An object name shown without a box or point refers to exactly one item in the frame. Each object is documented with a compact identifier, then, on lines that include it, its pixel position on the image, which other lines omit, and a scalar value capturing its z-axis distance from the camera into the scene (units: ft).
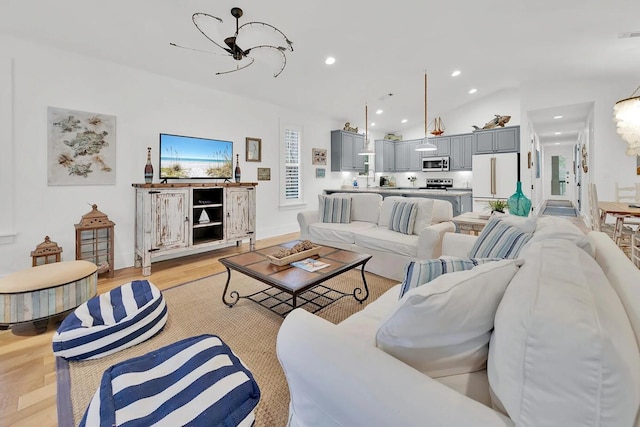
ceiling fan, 7.82
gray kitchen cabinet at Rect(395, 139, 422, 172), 26.66
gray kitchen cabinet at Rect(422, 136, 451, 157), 24.69
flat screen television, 13.83
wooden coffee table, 7.29
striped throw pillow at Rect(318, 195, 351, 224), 13.97
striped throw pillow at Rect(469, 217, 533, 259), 5.74
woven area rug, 5.29
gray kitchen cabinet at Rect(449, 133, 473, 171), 23.52
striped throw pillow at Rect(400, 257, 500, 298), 4.11
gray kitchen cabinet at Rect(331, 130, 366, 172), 23.22
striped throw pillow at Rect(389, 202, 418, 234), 11.60
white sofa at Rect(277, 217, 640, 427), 1.85
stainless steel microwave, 24.68
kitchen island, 16.61
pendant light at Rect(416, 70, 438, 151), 16.42
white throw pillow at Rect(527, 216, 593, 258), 4.73
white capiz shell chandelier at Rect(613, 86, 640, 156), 8.86
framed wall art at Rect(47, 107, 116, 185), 10.98
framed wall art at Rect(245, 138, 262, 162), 17.61
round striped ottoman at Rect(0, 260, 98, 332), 7.13
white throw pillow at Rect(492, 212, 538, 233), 6.33
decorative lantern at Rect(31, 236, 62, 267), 10.12
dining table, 9.72
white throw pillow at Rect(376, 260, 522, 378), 2.89
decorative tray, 8.16
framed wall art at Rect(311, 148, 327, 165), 22.02
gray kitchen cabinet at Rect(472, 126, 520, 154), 20.77
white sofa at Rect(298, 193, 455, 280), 10.34
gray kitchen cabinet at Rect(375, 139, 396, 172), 27.27
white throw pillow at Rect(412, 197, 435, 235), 11.42
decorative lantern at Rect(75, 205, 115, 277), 11.27
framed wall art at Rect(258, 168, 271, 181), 18.40
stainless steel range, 25.39
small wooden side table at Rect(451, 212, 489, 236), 10.53
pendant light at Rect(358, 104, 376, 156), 18.48
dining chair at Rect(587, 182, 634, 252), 11.05
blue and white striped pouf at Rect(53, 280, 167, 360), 6.24
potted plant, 11.23
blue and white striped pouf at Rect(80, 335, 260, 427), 3.77
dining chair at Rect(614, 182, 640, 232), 13.01
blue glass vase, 9.65
